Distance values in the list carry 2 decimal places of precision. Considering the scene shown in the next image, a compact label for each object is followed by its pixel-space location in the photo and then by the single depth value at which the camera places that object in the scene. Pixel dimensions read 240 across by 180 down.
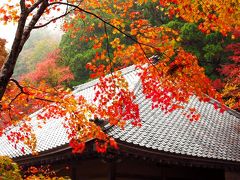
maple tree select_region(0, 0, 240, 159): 4.90
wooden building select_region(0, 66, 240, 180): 6.70
